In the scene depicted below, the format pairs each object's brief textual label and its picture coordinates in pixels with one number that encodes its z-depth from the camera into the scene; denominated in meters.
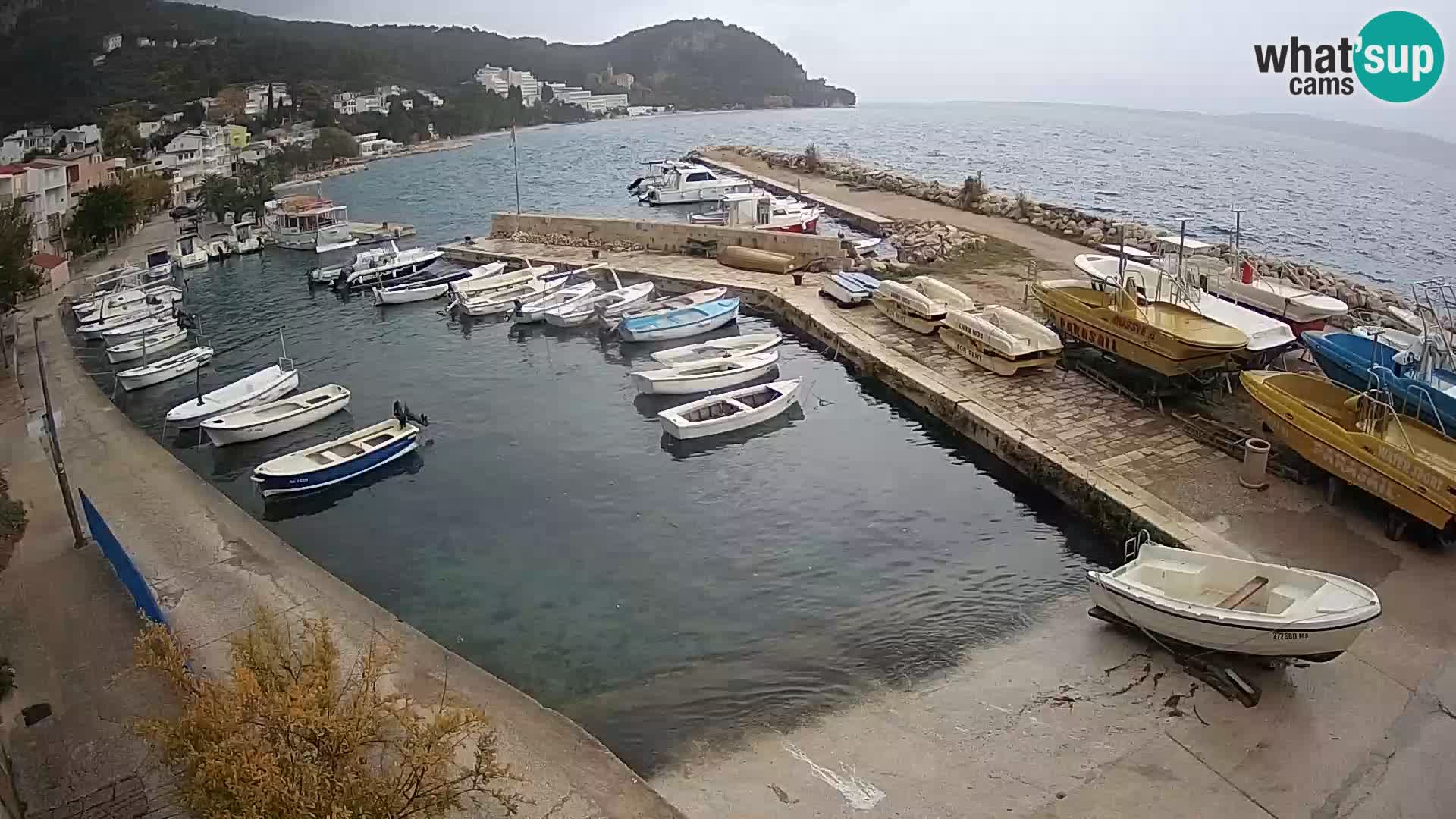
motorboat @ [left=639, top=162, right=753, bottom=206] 47.72
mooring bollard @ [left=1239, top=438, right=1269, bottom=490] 12.88
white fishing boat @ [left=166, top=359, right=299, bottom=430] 18.48
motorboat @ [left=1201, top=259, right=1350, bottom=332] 17.27
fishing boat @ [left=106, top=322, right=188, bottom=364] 22.69
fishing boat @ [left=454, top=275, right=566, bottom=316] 25.88
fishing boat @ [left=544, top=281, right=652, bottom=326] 24.11
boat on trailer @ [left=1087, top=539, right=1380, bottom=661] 8.98
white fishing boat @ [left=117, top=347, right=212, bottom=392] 21.05
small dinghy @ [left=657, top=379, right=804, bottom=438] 17.03
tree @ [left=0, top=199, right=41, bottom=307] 22.95
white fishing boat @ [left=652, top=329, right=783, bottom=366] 20.39
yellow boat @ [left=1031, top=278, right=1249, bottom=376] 15.49
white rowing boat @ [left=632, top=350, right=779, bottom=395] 18.97
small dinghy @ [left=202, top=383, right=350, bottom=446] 17.62
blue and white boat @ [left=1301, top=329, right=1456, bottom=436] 12.64
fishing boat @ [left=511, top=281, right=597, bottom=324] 24.66
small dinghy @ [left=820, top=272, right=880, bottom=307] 23.20
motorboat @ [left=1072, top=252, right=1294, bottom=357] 15.96
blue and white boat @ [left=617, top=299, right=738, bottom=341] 22.48
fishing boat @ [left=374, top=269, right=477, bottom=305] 27.50
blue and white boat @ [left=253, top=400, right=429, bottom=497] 15.51
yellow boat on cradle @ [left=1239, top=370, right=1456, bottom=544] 11.01
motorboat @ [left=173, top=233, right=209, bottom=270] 34.22
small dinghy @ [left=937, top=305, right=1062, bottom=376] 17.47
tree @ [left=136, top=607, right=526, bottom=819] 5.52
